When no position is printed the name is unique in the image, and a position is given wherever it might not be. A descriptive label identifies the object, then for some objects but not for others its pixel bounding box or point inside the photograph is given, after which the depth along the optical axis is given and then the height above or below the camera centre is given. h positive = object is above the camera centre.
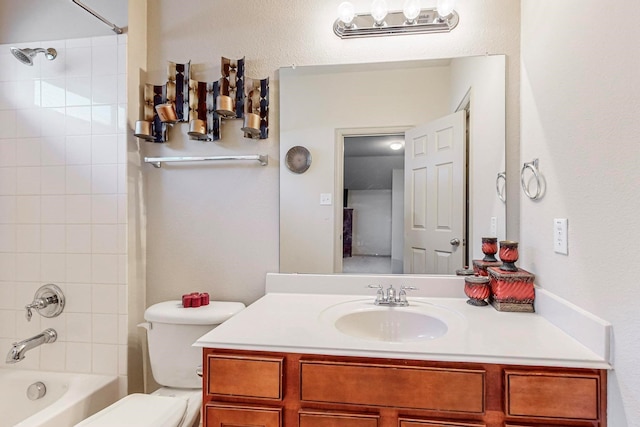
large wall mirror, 1.53 +0.22
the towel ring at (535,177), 1.29 +0.13
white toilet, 1.47 -0.59
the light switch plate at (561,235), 1.08 -0.07
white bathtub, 1.50 -0.82
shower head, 1.62 +0.77
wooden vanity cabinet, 0.91 -0.51
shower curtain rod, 1.46 +0.88
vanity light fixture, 1.48 +0.86
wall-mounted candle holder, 1.62 +0.53
